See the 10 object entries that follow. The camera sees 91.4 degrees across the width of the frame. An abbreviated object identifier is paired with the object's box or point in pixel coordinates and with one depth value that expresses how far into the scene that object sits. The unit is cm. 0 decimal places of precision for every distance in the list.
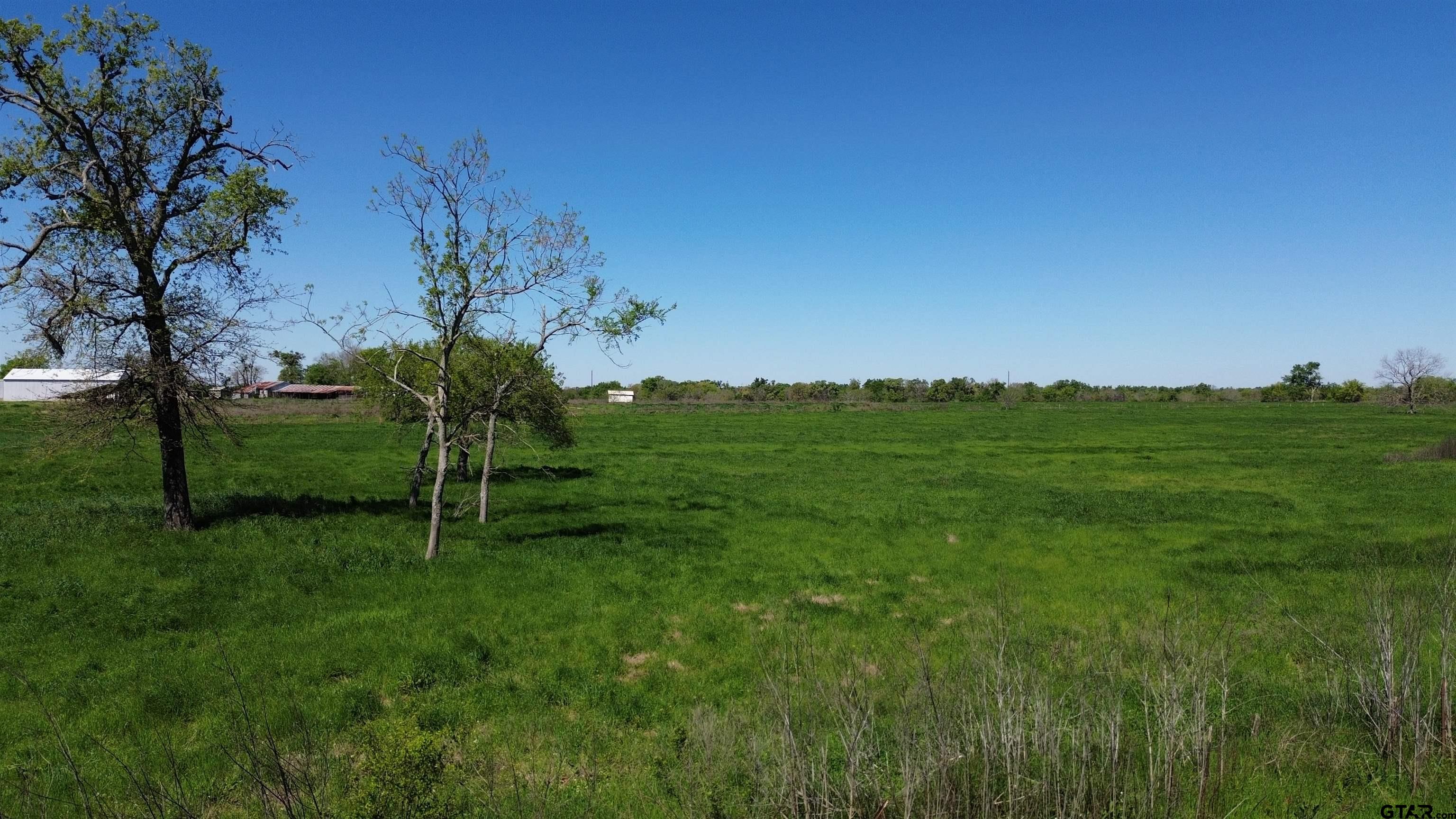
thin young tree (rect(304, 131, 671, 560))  1636
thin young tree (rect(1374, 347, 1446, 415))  9713
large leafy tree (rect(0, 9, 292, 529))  1579
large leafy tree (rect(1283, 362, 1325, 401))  14775
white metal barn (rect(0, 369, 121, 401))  9125
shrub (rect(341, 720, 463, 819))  604
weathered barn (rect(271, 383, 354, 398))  11672
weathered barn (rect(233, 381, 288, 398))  11400
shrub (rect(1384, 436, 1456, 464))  4125
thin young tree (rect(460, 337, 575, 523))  1758
